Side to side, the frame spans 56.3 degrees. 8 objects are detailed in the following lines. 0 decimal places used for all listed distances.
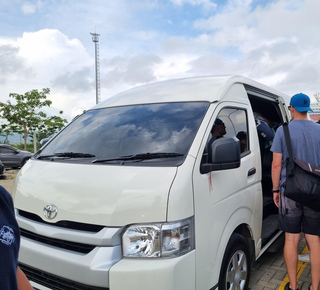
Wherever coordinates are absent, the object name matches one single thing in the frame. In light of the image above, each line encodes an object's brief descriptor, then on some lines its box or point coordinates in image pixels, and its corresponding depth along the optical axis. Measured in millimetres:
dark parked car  15660
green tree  22875
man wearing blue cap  2785
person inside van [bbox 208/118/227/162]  2514
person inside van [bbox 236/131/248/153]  3070
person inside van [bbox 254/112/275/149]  3826
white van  1897
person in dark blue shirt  915
